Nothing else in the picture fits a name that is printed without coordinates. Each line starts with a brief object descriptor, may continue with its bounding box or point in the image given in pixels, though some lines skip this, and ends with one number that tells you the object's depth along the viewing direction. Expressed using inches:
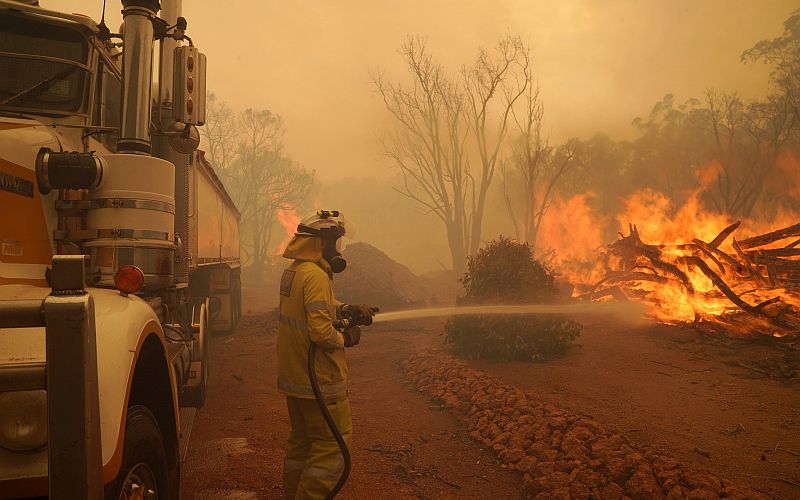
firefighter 138.9
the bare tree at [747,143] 967.6
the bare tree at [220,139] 1413.6
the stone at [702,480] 151.3
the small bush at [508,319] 334.0
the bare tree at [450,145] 1080.2
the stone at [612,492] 159.2
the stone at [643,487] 154.5
